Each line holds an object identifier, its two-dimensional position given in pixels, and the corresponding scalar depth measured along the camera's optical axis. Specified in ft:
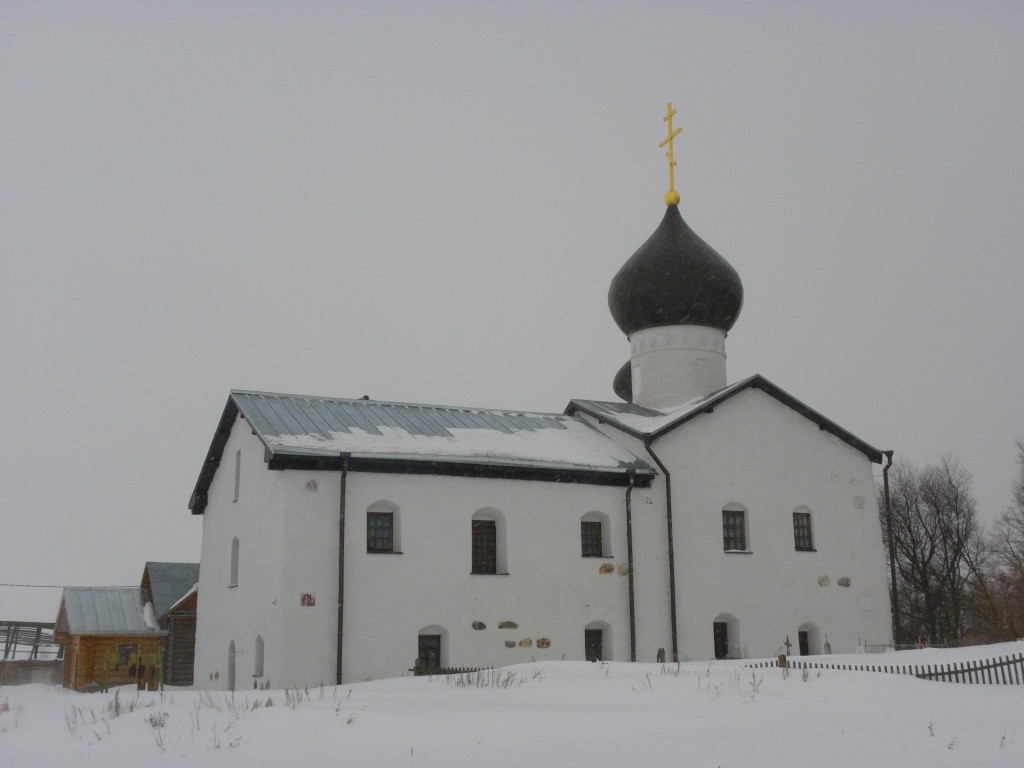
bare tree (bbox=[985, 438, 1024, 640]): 132.57
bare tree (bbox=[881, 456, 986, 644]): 143.95
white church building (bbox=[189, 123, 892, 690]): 64.80
